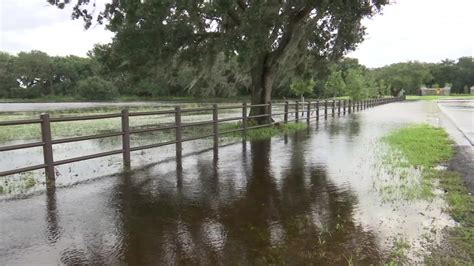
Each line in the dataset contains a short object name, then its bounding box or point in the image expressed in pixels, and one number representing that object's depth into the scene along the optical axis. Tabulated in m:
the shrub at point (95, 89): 81.31
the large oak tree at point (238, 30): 14.13
